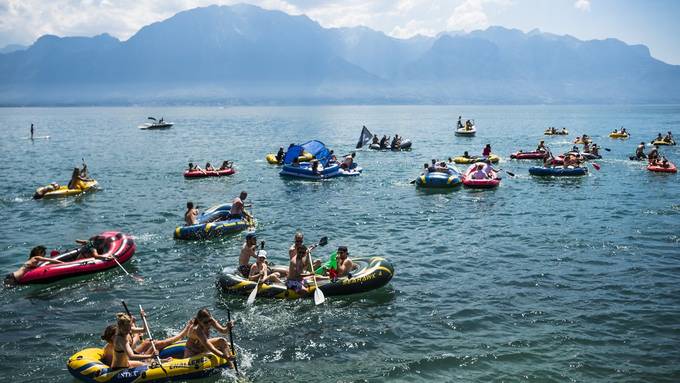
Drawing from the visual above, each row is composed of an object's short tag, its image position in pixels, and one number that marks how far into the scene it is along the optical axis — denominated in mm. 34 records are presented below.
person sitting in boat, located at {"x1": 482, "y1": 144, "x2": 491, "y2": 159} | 47747
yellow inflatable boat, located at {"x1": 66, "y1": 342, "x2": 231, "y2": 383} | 11664
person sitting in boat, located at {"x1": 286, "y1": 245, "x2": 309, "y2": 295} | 16453
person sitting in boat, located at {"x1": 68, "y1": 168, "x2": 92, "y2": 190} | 34219
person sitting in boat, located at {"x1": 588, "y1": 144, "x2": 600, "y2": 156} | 50372
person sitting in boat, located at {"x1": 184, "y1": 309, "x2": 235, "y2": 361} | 12133
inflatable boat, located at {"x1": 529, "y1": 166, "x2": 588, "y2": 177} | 38844
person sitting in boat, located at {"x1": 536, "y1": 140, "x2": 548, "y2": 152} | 48706
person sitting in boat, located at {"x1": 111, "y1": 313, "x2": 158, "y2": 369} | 11375
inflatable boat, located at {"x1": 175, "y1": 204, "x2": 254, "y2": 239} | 23278
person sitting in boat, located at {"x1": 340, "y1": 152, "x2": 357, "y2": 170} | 42062
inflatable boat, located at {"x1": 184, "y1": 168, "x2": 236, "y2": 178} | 40656
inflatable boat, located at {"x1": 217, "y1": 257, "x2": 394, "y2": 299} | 16516
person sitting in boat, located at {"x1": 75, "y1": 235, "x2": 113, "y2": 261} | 19172
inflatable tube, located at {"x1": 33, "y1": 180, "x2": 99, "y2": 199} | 32969
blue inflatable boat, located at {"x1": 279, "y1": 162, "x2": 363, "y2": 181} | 39875
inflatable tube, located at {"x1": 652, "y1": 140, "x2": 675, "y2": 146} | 61531
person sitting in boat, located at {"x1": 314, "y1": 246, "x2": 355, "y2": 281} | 17078
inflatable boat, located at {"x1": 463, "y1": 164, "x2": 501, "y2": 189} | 34906
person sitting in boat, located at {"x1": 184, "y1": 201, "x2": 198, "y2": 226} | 23688
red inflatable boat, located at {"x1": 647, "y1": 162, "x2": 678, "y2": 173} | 40438
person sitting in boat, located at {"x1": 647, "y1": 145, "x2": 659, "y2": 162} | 43906
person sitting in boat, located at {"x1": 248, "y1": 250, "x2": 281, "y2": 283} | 16766
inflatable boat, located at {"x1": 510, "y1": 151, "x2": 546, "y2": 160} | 49938
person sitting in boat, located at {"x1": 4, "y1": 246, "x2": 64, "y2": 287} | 17625
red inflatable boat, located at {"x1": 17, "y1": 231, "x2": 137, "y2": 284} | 17797
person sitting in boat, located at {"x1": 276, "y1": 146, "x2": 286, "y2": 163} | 49244
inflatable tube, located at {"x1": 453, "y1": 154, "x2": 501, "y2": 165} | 46375
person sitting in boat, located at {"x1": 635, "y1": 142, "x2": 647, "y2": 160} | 48969
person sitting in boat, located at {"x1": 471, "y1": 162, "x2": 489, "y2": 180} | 35525
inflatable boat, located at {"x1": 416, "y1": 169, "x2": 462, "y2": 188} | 34688
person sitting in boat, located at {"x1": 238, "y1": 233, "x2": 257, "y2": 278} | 17547
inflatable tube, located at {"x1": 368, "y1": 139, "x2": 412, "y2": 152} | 61281
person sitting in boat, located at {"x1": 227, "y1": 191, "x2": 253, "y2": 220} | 24812
